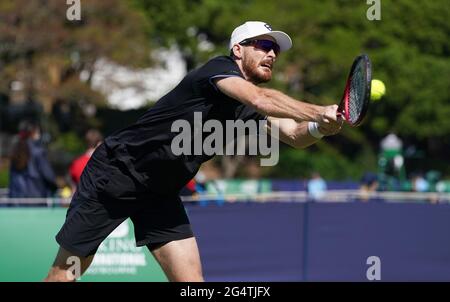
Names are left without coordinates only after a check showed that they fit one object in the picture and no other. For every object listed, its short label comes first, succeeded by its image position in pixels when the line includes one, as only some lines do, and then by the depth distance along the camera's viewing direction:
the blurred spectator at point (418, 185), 25.86
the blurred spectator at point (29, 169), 14.03
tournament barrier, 11.68
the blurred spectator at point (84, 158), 12.99
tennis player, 6.45
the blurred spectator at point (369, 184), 23.27
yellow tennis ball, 5.79
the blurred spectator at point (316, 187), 23.92
